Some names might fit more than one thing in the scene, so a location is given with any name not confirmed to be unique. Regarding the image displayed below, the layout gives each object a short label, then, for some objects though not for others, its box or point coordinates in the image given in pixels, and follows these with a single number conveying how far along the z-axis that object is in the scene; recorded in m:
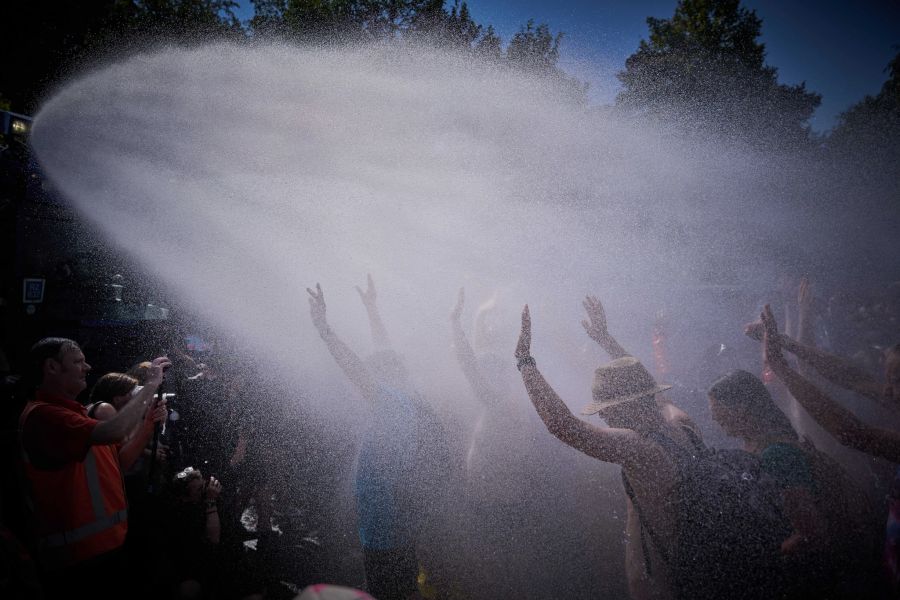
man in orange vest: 2.19
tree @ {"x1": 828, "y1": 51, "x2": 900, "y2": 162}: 9.12
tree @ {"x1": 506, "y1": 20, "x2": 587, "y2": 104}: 13.82
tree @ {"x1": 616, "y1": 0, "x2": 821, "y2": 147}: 10.78
